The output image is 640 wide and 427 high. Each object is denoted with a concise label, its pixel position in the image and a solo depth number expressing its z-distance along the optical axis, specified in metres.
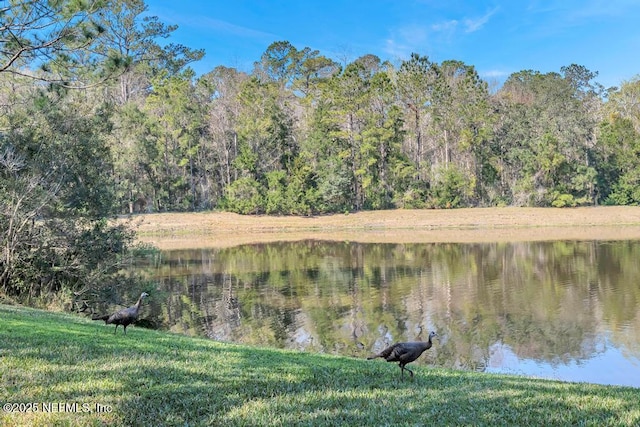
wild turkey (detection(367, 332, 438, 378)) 6.84
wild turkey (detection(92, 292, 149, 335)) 9.55
